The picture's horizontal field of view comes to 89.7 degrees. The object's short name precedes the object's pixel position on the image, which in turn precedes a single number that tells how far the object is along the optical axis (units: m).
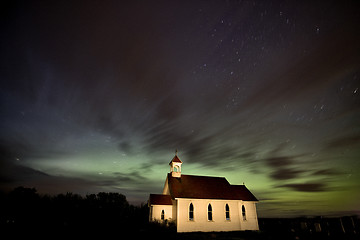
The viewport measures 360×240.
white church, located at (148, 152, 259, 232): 27.68
